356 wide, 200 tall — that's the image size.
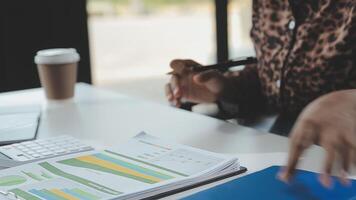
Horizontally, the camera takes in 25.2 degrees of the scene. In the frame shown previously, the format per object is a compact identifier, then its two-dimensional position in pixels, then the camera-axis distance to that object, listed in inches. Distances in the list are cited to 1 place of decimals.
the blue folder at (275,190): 43.2
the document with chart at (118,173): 45.6
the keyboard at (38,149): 51.0
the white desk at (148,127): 52.9
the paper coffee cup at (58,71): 67.7
